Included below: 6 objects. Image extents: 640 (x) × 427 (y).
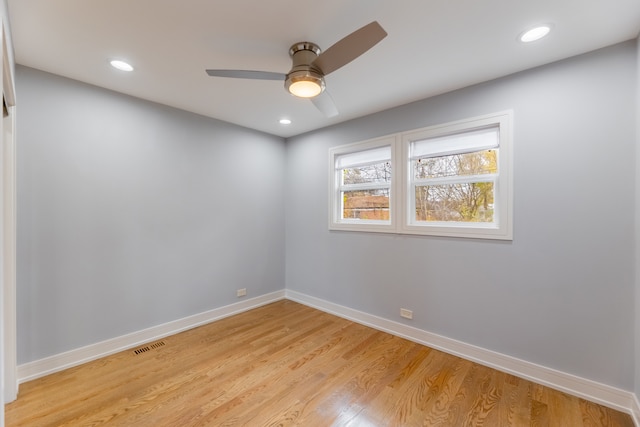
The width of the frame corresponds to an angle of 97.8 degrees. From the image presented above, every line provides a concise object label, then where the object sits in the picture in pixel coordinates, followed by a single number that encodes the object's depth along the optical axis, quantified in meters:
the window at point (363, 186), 3.26
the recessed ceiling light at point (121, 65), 2.18
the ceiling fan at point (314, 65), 1.52
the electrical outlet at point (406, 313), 2.98
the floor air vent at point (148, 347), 2.71
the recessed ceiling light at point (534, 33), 1.79
